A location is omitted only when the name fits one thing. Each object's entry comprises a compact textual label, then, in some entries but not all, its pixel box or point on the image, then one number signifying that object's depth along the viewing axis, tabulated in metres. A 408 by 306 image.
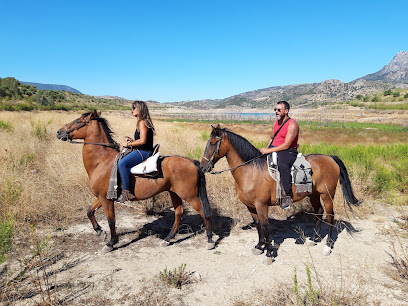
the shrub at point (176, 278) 3.39
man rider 3.96
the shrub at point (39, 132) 11.61
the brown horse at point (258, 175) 4.10
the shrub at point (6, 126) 11.82
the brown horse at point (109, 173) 4.45
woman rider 4.25
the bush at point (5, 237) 3.01
